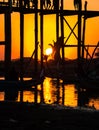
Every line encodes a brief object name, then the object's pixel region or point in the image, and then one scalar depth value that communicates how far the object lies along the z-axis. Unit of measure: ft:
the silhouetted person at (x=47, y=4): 142.78
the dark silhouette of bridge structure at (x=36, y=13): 126.00
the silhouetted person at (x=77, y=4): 145.88
